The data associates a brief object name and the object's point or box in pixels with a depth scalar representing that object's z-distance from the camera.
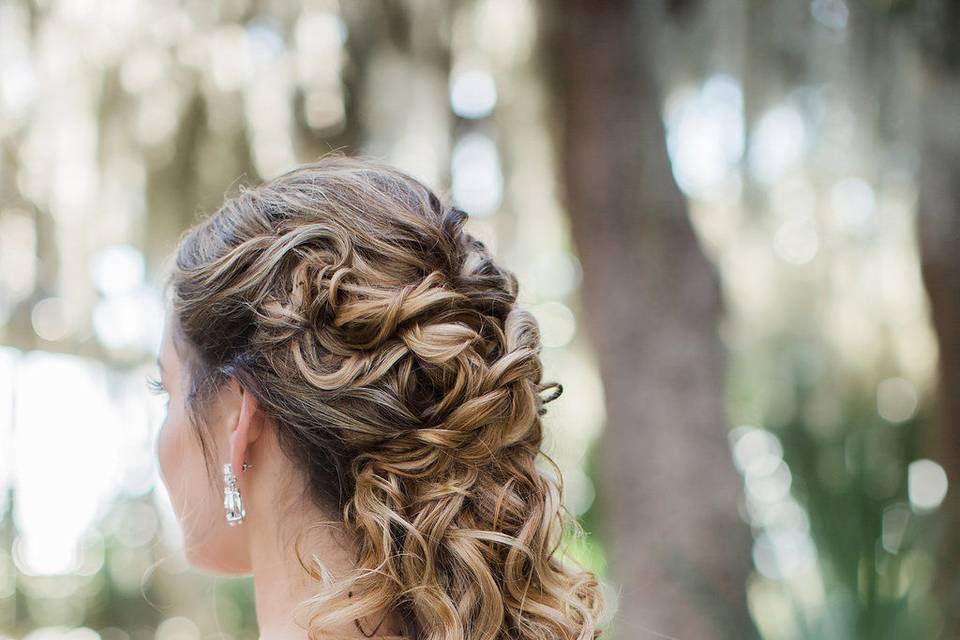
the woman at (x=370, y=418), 1.15
